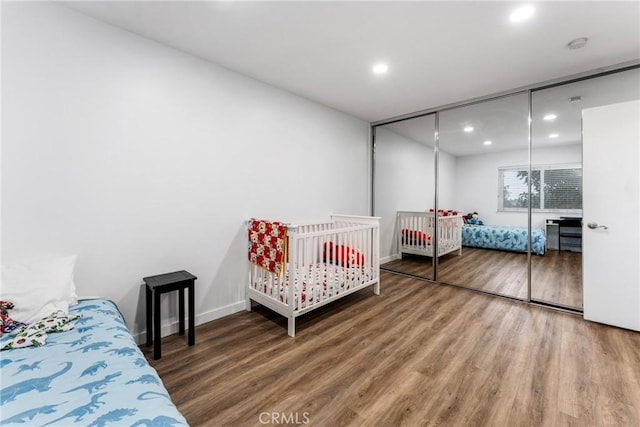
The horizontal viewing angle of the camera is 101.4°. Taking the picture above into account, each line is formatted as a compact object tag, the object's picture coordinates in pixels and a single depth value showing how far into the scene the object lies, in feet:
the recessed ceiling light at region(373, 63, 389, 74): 8.67
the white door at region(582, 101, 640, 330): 7.91
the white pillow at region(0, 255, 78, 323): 4.98
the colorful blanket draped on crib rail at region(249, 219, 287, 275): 8.00
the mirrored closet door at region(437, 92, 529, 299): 10.98
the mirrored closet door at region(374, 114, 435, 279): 14.12
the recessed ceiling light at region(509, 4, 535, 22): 6.00
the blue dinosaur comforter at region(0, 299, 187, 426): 2.91
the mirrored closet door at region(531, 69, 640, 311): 9.05
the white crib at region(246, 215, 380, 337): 7.95
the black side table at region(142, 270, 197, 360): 6.49
